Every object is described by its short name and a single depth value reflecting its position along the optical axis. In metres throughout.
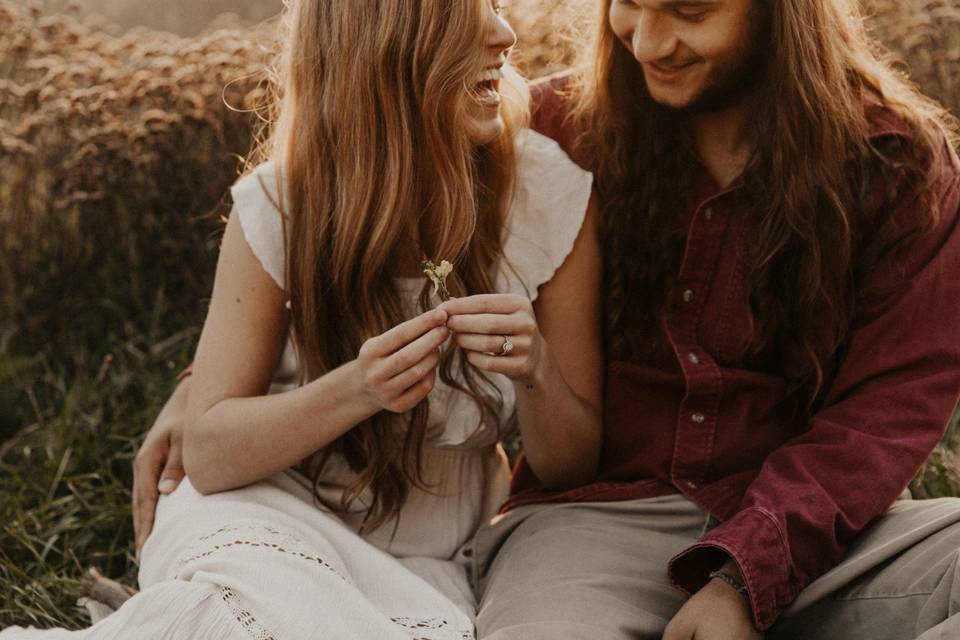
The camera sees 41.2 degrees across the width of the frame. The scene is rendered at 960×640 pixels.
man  2.25
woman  2.20
